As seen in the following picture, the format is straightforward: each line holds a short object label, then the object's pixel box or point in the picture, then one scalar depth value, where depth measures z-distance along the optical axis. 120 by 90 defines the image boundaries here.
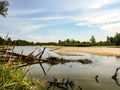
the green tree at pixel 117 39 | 45.97
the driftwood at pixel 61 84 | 5.80
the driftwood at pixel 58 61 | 11.97
